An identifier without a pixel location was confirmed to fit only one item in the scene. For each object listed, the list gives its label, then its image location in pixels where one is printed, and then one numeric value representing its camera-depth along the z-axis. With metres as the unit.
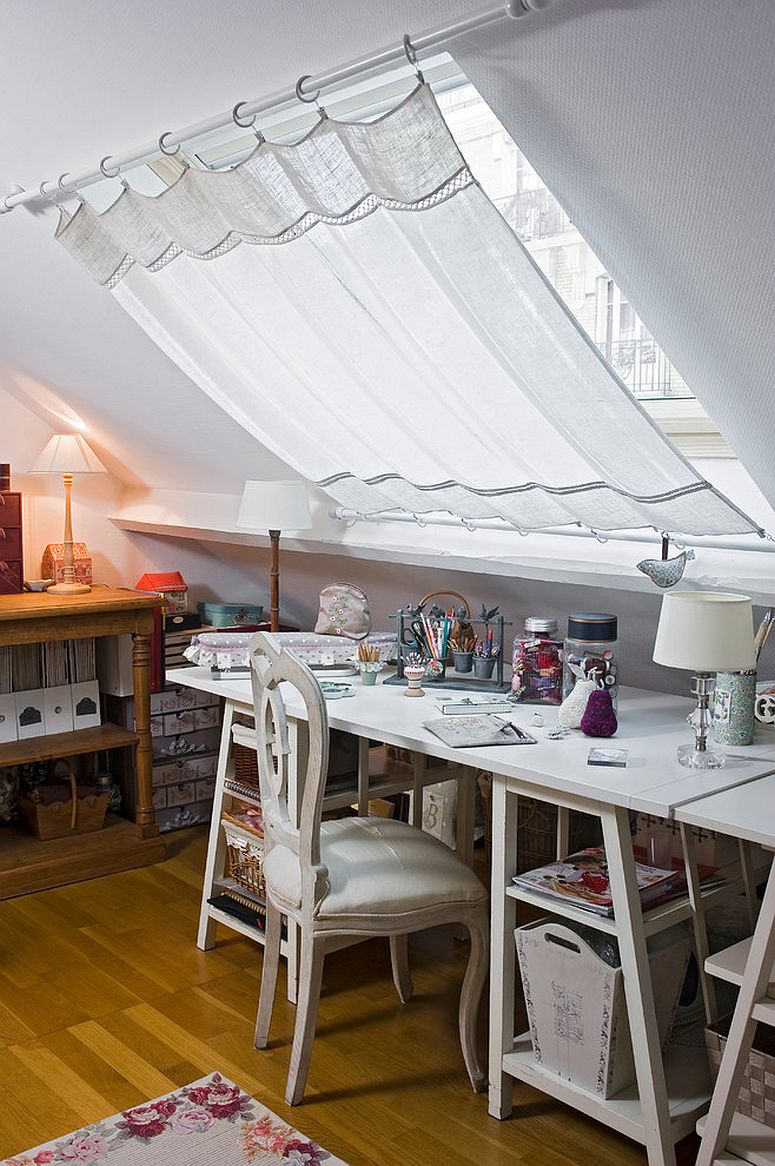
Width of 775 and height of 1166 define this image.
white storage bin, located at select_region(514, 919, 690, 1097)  2.13
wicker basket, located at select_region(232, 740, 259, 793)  3.09
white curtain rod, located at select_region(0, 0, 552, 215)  1.71
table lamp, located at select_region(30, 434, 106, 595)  3.75
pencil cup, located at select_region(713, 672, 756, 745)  2.34
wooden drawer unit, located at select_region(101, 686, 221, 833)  3.91
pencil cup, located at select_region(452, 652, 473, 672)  2.99
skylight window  2.34
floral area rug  2.16
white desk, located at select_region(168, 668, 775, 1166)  2.03
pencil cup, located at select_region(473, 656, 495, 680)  2.92
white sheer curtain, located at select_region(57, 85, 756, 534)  2.19
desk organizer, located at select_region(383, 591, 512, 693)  2.90
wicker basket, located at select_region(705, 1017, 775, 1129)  2.01
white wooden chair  2.28
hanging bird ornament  2.53
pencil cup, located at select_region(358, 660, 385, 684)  2.93
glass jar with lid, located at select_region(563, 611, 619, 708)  2.59
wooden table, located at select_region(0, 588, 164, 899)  3.46
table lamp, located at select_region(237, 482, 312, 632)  3.22
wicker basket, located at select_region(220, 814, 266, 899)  2.92
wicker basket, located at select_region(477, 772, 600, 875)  3.31
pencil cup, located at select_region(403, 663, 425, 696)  2.81
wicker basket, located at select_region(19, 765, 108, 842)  3.66
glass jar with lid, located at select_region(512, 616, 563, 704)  2.72
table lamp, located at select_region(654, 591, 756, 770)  2.14
